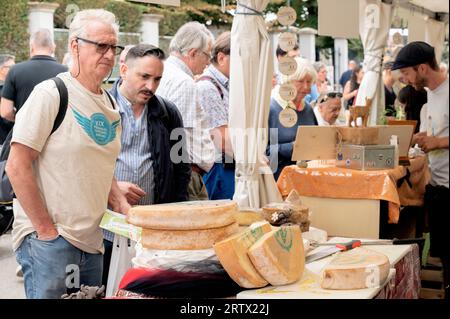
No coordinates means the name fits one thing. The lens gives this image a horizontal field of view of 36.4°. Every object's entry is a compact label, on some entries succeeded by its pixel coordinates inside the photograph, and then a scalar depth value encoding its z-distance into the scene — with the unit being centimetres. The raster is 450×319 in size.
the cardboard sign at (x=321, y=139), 373
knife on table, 215
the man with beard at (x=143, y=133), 268
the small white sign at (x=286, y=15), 368
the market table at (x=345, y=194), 363
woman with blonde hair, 392
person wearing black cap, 299
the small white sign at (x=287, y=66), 378
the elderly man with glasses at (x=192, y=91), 320
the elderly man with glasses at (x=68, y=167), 204
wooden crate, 368
